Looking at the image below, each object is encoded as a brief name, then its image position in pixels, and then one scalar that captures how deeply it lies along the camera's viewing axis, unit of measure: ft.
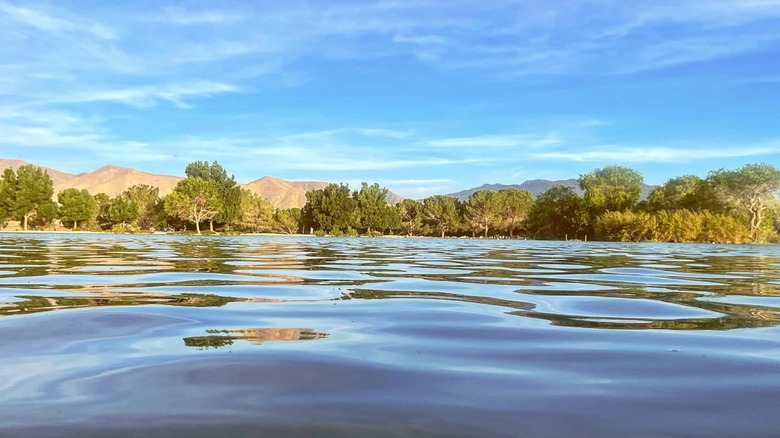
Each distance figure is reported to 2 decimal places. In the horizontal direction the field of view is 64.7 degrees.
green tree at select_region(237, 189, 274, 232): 290.76
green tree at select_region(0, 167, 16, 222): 241.45
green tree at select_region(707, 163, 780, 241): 190.08
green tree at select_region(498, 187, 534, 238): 316.40
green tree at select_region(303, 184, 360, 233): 257.14
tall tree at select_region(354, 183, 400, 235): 272.72
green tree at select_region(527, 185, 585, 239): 247.29
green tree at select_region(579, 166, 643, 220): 232.73
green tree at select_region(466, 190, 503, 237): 316.40
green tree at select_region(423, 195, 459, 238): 327.67
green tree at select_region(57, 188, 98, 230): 262.26
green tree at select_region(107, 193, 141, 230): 272.72
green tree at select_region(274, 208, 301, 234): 307.78
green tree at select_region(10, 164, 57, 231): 243.40
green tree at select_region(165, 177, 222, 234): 245.45
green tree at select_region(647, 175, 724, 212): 205.77
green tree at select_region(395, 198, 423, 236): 334.85
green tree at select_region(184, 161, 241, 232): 262.88
